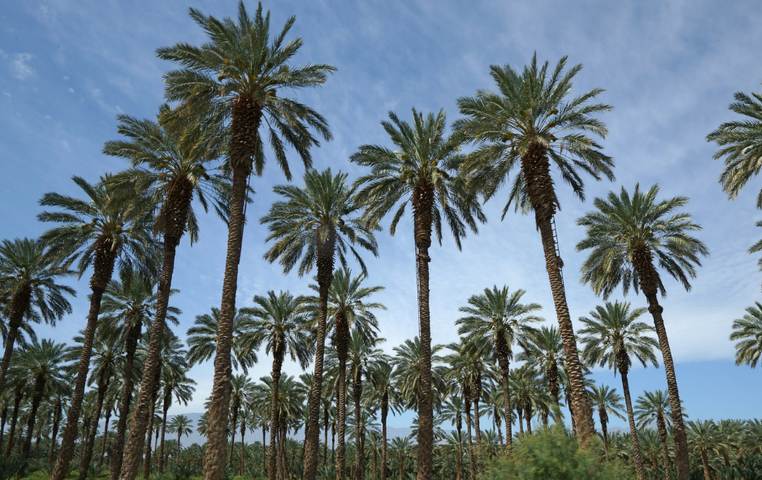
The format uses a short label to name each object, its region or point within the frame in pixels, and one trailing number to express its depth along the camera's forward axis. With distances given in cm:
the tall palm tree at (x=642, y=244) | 3011
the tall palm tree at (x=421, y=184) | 2603
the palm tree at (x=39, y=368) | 5006
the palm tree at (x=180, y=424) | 10474
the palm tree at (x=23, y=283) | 3444
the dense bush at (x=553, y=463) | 1229
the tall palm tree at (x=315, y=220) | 3158
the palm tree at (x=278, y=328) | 3988
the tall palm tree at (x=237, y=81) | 1992
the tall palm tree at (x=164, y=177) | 2419
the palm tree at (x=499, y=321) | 4094
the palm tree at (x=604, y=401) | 5866
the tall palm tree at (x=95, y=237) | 2880
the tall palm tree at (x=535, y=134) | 2334
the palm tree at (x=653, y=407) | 6125
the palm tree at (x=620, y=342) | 4222
